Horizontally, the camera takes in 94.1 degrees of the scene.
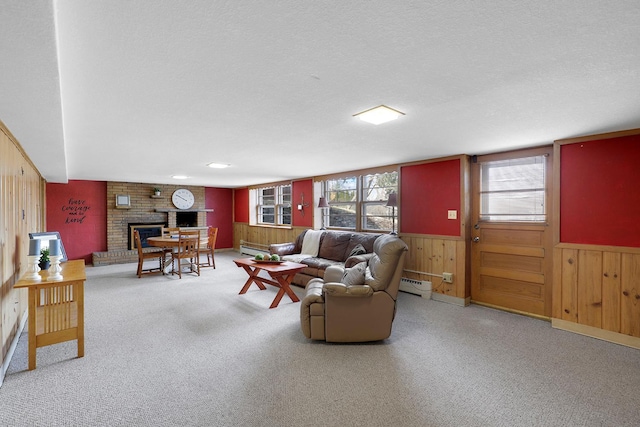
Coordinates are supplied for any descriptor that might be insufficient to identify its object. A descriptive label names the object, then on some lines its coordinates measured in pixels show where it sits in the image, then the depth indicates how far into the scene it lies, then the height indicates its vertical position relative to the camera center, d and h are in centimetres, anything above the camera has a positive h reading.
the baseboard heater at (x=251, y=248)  799 -100
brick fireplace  730 -7
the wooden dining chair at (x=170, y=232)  622 -46
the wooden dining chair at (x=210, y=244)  642 -70
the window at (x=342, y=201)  580 +24
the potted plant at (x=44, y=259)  283 -44
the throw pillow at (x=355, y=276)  291 -64
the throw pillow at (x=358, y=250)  462 -60
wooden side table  240 -88
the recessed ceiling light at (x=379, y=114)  226 +78
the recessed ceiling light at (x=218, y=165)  486 +79
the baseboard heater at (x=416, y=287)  440 -114
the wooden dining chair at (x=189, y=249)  572 -73
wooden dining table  567 -57
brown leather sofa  477 -67
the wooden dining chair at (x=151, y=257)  570 -89
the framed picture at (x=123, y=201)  738 +29
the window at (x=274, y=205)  773 +21
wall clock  827 +40
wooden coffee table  399 -84
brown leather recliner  283 -90
